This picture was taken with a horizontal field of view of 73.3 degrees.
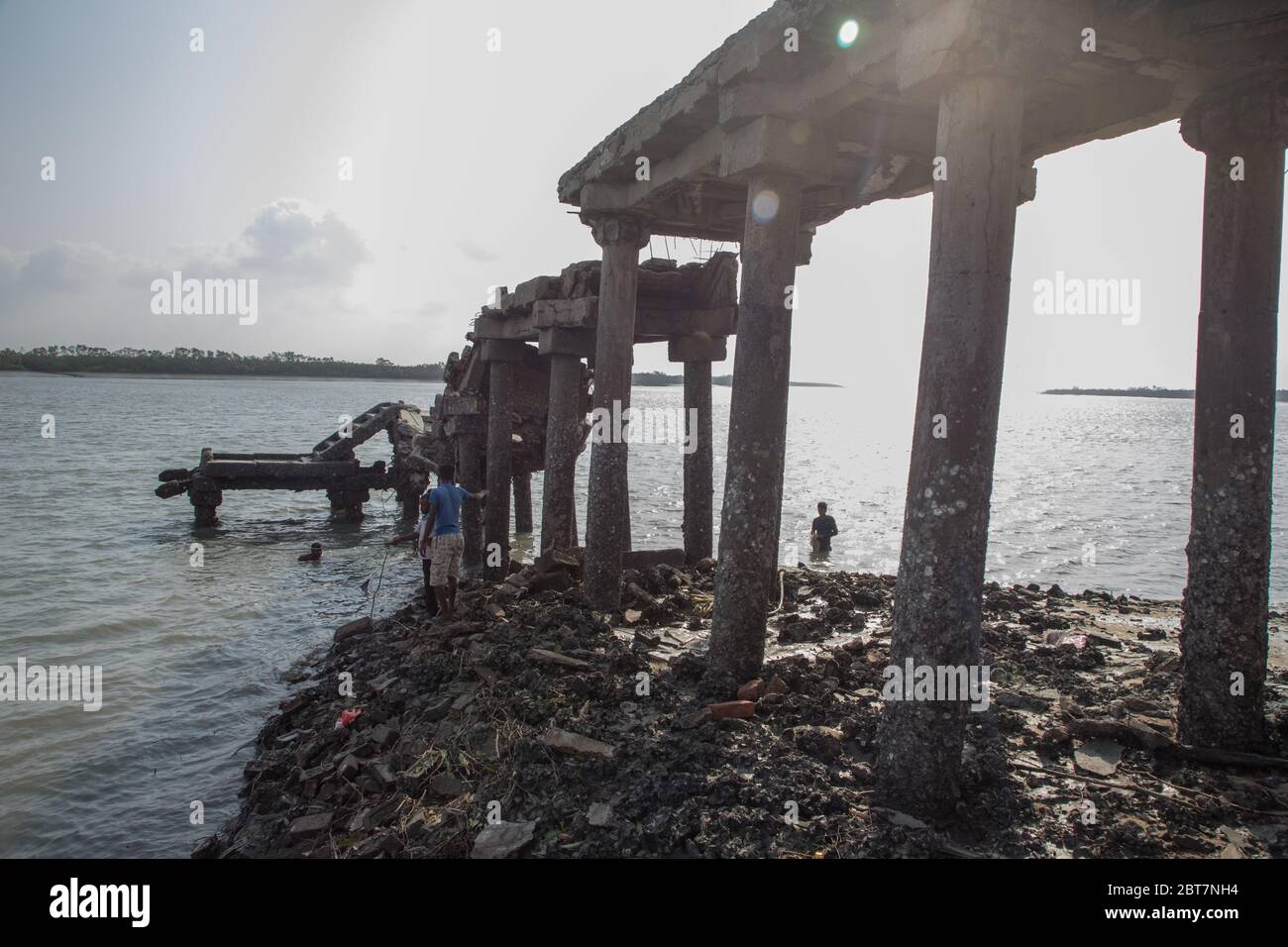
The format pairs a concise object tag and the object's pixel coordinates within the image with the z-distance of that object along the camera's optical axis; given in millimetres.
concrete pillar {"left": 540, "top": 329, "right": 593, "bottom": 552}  12805
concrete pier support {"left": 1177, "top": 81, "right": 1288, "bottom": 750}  6266
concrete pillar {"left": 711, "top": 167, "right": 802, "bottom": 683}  7820
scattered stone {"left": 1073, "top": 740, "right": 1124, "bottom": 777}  6297
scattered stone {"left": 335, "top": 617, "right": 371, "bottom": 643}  12953
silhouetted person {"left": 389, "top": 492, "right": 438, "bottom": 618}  11664
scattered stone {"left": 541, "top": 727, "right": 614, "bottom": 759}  6828
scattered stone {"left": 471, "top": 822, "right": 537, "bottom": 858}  5809
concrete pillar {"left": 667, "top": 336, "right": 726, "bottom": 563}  13438
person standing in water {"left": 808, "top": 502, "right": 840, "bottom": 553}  21531
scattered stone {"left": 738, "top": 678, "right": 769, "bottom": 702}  7547
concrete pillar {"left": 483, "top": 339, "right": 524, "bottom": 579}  15875
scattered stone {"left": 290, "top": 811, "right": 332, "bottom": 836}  6906
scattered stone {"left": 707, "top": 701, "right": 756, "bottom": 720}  7203
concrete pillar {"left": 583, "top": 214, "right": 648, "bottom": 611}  10805
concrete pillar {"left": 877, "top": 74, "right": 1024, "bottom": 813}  5453
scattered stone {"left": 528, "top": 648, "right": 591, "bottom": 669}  8820
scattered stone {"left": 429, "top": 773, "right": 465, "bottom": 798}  6816
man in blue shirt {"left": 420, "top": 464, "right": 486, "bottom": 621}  11594
